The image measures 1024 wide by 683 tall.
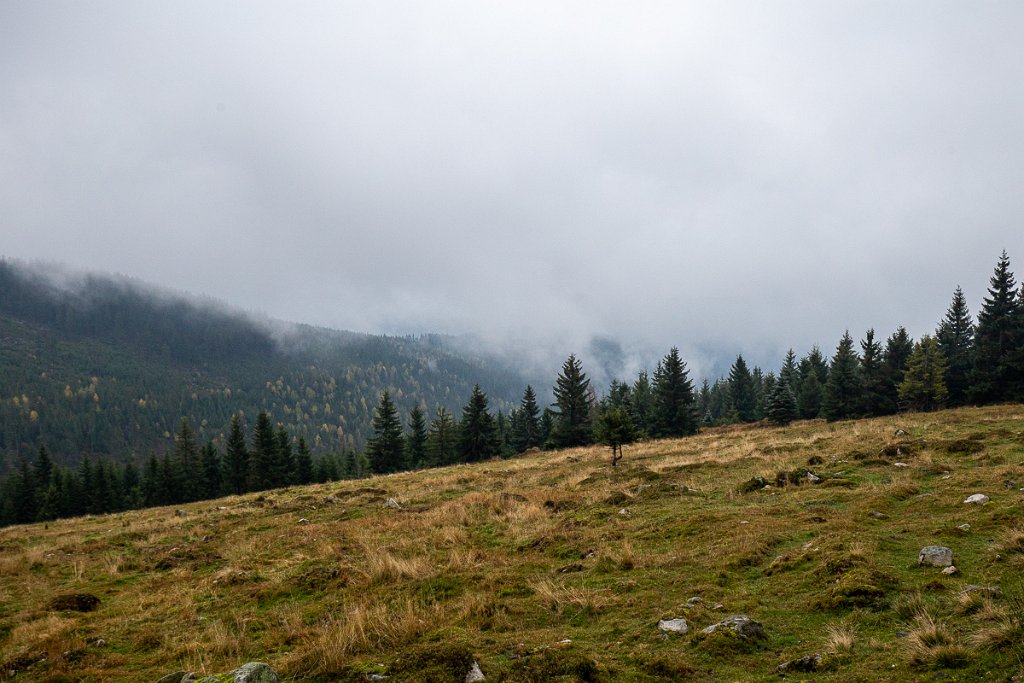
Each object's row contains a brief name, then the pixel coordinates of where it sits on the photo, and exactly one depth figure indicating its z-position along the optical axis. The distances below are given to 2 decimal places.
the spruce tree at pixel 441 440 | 79.19
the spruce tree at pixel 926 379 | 52.88
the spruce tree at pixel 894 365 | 62.31
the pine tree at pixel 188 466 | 80.81
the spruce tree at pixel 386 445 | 77.06
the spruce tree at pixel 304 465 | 82.53
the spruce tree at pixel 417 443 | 84.88
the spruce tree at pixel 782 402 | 64.75
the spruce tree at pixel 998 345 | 47.53
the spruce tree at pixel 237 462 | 77.19
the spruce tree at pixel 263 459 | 75.25
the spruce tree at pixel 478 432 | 71.75
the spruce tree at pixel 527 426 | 81.12
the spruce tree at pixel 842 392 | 65.38
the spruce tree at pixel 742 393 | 97.44
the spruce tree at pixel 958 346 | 56.31
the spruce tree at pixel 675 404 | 68.44
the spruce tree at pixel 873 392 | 63.56
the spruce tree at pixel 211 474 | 82.19
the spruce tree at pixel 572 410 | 68.31
